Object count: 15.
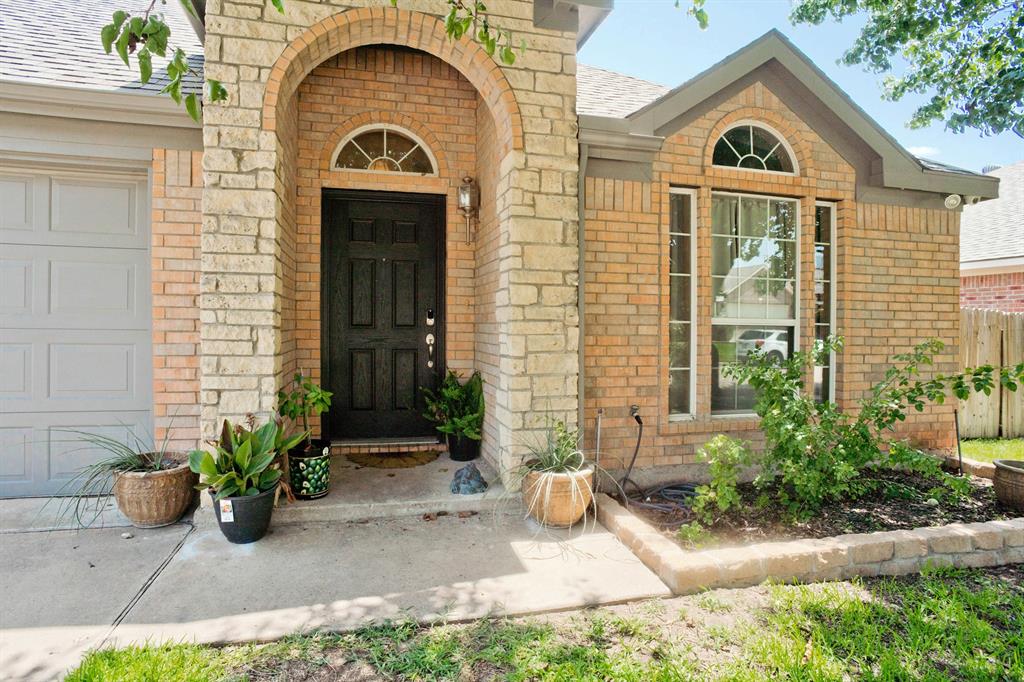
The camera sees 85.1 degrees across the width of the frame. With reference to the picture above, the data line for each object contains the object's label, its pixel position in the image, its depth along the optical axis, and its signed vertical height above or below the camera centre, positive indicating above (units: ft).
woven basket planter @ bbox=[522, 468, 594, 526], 12.20 -3.50
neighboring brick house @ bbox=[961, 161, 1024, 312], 31.19 +4.90
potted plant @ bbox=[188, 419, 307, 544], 10.93 -2.86
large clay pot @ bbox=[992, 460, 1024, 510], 13.97 -3.58
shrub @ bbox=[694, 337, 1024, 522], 12.68 -2.30
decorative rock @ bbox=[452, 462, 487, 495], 13.61 -3.59
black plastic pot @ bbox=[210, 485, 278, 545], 11.00 -3.67
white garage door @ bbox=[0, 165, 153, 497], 13.70 +0.39
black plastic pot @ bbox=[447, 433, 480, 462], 16.26 -3.29
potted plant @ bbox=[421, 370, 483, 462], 16.14 -2.27
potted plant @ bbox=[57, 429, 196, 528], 11.82 -3.35
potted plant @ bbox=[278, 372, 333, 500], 12.94 -2.83
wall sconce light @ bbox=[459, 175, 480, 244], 16.56 +4.11
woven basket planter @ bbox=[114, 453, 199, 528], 11.79 -3.47
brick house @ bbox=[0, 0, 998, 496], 12.67 +2.84
